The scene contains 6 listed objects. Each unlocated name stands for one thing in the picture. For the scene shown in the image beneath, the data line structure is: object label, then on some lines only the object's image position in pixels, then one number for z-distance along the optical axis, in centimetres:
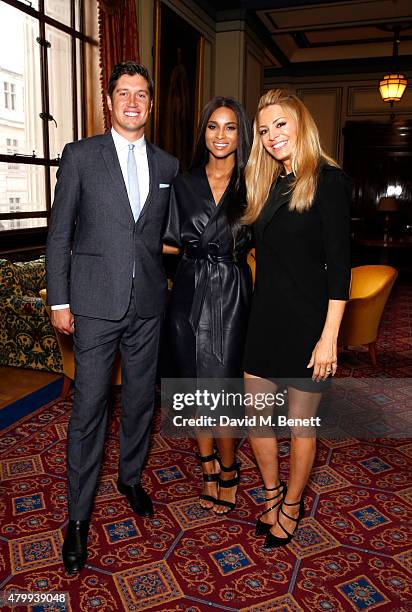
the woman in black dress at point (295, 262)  171
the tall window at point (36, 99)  448
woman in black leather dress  198
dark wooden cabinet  905
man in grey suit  180
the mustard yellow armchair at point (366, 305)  393
